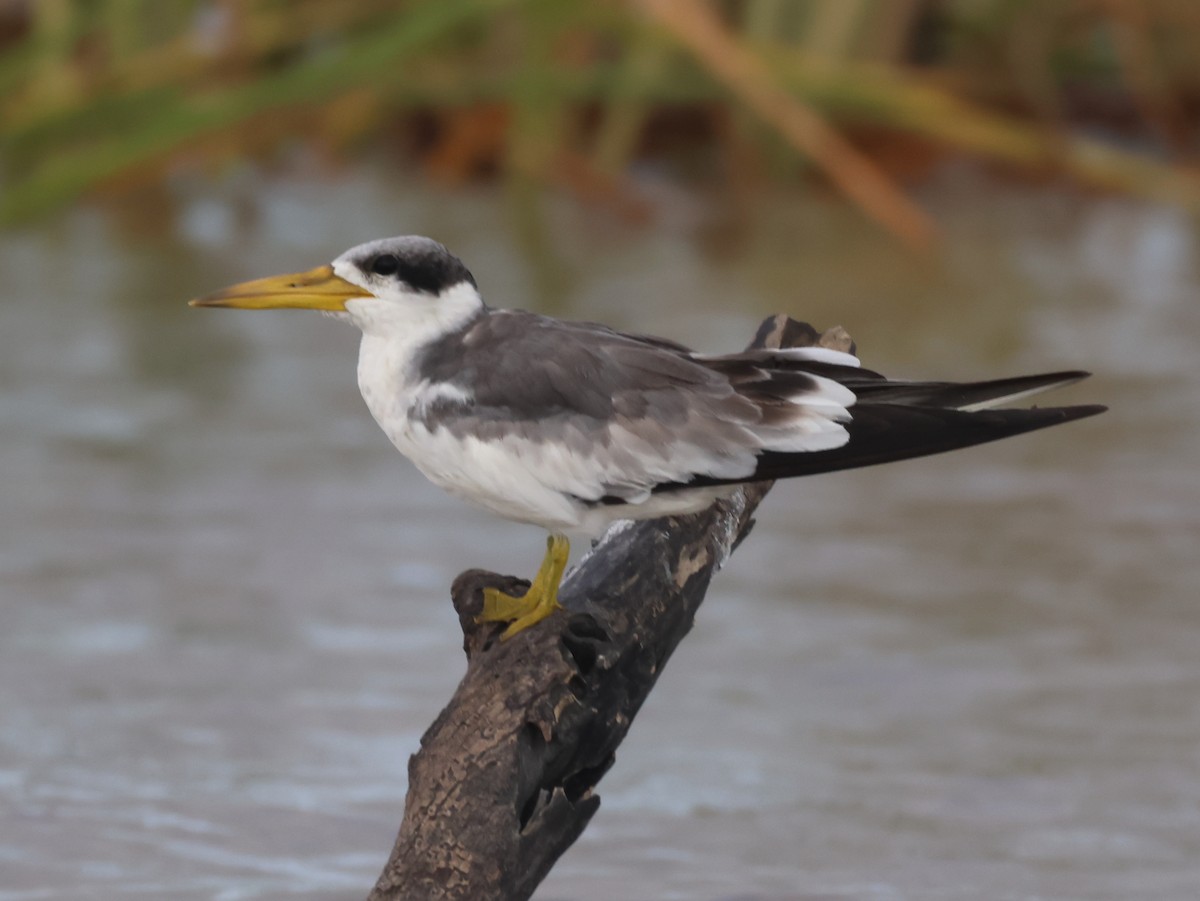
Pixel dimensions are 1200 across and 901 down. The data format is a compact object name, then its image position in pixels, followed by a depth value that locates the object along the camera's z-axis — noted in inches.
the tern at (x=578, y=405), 233.0
